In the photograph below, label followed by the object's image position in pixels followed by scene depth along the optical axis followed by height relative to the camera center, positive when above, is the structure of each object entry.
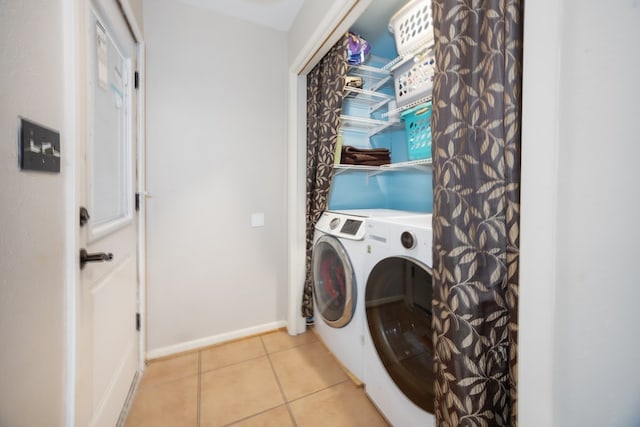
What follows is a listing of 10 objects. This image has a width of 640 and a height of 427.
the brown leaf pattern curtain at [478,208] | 0.63 +0.00
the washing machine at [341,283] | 1.38 -0.50
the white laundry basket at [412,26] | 1.32 +1.05
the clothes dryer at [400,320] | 0.98 -0.54
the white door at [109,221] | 0.87 -0.08
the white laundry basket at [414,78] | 1.36 +0.77
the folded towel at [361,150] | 1.88 +0.45
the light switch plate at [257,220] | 1.94 -0.12
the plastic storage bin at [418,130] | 1.45 +0.48
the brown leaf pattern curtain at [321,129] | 1.66 +0.57
